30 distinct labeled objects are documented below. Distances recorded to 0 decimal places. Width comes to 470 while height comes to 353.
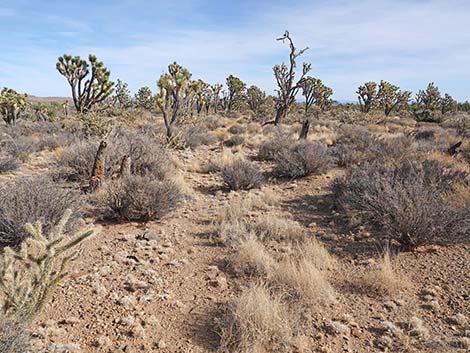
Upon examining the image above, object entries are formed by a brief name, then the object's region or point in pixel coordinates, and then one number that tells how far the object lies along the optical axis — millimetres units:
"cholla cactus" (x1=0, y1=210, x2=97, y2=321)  2678
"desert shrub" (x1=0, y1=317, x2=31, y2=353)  2400
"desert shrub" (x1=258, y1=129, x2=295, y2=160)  11891
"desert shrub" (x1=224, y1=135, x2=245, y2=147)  14984
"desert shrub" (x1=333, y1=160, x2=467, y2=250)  4738
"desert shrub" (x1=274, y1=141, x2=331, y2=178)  9250
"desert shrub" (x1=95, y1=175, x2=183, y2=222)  5727
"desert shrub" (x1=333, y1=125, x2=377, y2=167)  10617
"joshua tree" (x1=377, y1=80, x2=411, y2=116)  37375
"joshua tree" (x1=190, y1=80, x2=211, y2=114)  15383
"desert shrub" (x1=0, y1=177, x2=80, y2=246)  4371
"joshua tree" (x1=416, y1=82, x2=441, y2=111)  39719
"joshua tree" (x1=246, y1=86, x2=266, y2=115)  43719
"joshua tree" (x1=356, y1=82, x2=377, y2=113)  36634
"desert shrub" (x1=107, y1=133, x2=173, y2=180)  8188
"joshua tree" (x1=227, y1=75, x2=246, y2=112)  39750
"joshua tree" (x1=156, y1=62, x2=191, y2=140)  13727
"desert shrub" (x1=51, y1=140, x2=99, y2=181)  7684
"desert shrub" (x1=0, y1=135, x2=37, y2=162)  9703
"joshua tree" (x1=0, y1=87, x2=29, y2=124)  17516
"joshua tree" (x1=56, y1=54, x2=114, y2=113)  16656
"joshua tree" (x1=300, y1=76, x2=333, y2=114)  34531
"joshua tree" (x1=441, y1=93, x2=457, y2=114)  41469
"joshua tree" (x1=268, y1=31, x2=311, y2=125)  22592
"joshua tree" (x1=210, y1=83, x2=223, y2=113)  37503
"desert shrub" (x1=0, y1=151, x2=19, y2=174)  8000
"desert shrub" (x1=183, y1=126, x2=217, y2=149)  13711
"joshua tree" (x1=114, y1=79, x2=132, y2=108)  38000
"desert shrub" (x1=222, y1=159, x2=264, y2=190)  8188
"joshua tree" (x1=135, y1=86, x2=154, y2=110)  39219
